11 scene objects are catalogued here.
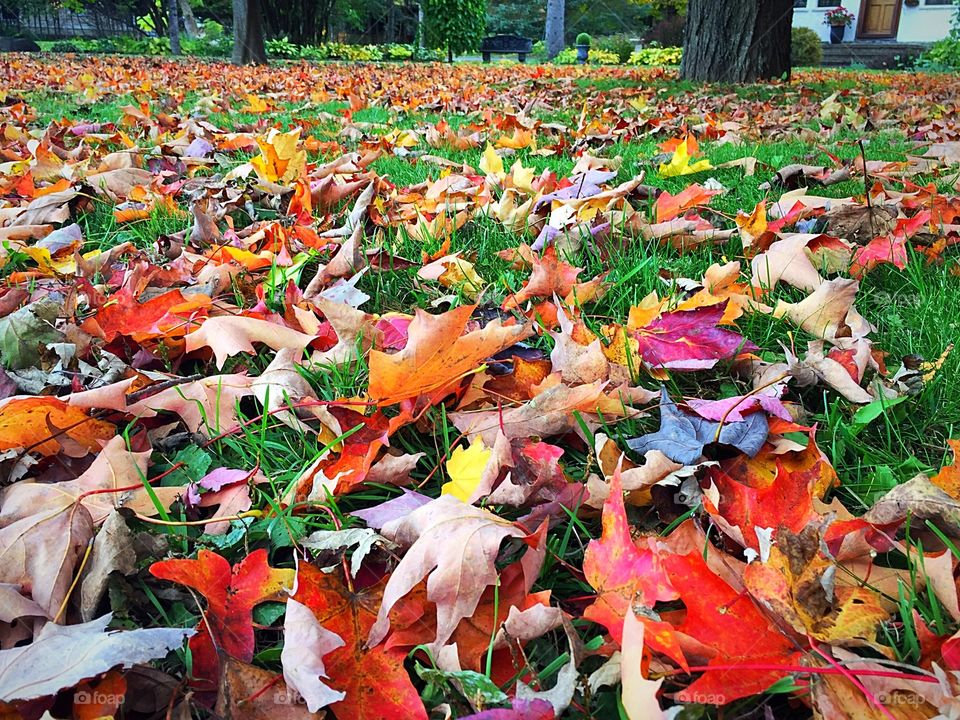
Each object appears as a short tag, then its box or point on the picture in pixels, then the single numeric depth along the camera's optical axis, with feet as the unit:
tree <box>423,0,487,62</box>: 72.64
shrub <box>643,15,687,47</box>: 92.17
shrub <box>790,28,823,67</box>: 66.13
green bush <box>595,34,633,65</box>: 76.57
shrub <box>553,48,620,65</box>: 70.88
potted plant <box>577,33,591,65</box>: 82.07
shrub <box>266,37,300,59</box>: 61.77
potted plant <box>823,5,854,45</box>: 79.51
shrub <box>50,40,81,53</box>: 68.74
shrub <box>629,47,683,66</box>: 68.70
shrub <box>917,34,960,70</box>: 49.49
